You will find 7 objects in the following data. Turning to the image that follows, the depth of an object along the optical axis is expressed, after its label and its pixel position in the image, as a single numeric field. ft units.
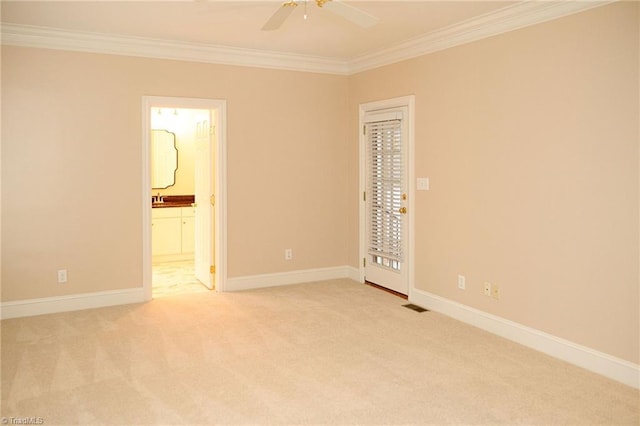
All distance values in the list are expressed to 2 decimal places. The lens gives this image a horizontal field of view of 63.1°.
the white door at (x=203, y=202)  19.25
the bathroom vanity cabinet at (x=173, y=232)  24.13
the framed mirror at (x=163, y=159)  25.46
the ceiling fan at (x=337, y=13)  10.44
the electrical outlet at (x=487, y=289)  14.55
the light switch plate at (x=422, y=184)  16.72
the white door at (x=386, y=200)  17.87
